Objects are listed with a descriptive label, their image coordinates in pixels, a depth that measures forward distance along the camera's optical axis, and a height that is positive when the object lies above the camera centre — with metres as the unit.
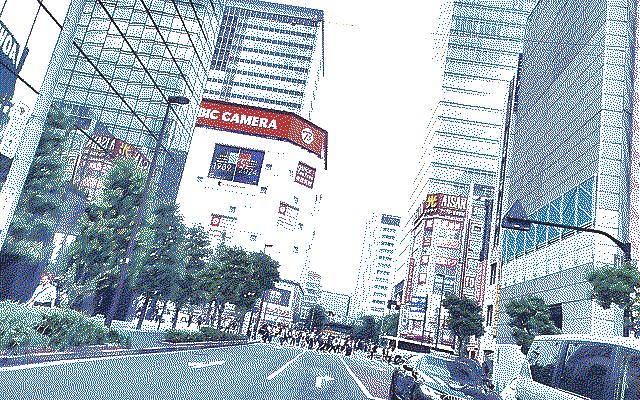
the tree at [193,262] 43.00 +3.57
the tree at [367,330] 132.44 +1.90
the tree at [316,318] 127.16 +2.75
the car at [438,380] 9.69 -0.52
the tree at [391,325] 113.76 +3.64
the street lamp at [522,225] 15.27 +3.96
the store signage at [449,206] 107.50 +28.47
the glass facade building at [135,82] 36.53 +16.36
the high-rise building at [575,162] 36.97 +16.76
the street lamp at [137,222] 22.97 +3.07
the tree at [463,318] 54.41 +3.90
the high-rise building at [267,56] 148.25 +71.02
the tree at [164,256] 35.03 +2.84
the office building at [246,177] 120.88 +30.06
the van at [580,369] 6.13 +0.12
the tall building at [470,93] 122.62 +59.98
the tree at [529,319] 35.56 +3.28
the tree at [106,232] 26.33 +2.68
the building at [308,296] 152.36 +9.85
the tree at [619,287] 21.73 +4.00
